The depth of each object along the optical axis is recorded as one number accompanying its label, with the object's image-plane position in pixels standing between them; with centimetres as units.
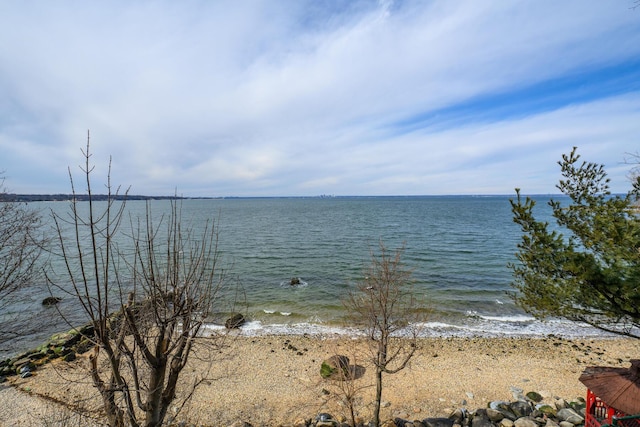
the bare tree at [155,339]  535
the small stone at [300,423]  1042
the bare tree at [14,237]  995
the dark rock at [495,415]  1003
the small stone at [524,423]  946
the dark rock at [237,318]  1849
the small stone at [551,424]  935
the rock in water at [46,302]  2313
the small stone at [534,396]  1152
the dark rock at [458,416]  1009
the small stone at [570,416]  959
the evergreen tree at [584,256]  683
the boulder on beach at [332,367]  1317
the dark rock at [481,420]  973
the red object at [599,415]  713
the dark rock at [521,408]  1022
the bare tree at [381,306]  910
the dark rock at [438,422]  987
